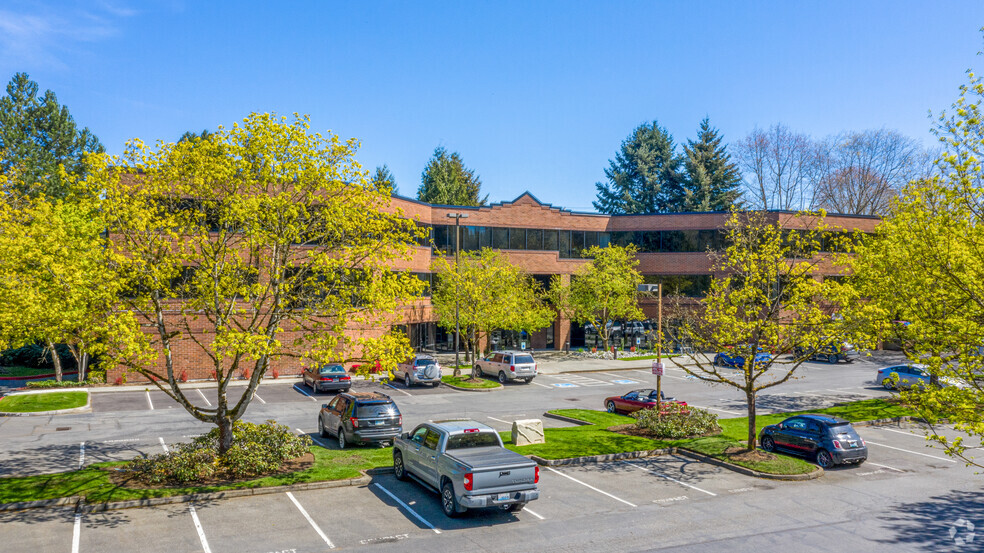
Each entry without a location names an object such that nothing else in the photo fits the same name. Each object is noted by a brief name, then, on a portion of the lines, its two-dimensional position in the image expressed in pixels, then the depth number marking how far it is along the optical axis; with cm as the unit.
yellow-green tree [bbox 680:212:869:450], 1995
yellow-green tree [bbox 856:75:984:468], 1228
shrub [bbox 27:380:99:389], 3333
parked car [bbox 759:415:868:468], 2006
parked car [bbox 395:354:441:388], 3597
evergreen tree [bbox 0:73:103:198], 5119
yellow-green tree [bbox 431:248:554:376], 3803
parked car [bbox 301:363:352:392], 3325
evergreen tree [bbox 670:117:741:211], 7781
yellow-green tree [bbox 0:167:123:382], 1531
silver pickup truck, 1412
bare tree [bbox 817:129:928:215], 6794
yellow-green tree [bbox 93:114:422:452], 1627
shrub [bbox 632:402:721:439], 2281
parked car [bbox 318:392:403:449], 2091
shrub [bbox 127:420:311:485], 1627
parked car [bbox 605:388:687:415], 2752
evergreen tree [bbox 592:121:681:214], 8069
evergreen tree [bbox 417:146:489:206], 8519
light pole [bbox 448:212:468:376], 3837
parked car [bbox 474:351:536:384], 3825
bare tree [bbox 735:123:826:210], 7200
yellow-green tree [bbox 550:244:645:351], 4994
